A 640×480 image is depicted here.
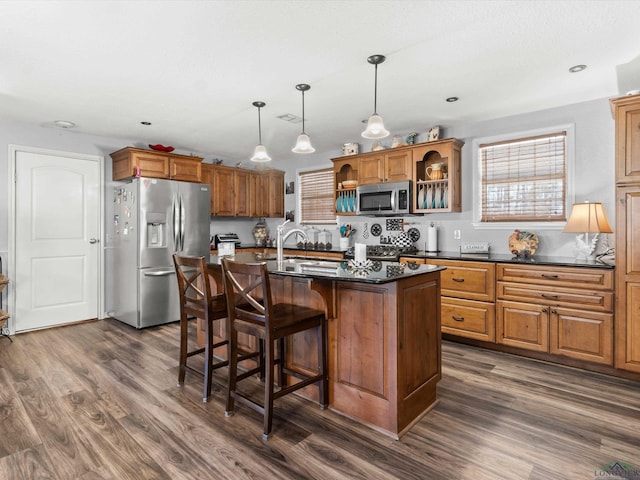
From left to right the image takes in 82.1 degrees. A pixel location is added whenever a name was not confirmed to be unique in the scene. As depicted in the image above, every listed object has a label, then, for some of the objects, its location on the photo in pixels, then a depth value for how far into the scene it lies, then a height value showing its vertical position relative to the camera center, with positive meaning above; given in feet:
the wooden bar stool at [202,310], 8.45 -1.77
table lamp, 10.66 +0.51
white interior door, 14.28 -0.05
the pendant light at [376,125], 8.95 +2.75
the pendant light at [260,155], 11.40 +2.55
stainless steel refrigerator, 14.76 -0.24
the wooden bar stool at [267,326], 6.95 -1.79
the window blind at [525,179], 12.57 +2.12
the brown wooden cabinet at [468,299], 11.88 -2.07
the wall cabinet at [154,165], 15.20 +3.14
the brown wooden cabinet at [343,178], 17.10 +2.88
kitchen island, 7.10 -2.13
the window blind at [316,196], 19.40 +2.24
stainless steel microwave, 14.98 +1.65
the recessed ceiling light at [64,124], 13.79 +4.35
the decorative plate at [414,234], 15.89 +0.14
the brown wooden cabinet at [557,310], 9.99 -2.12
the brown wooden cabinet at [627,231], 9.38 +0.16
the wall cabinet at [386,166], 15.16 +3.06
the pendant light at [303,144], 10.37 +2.63
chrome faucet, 9.81 -0.14
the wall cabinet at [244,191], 18.85 +2.52
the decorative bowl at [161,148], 15.83 +3.88
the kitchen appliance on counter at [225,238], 19.68 -0.05
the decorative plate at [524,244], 12.35 -0.23
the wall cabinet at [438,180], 14.10 +2.29
